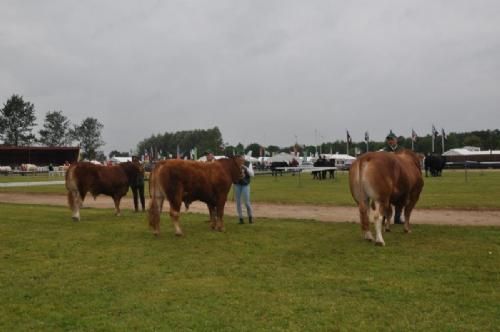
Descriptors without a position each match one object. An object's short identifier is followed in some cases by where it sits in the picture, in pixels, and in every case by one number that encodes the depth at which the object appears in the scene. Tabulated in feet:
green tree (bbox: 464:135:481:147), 375.25
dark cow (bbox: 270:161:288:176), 144.42
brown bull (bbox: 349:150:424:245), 31.63
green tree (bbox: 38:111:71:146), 375.25
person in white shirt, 43.39
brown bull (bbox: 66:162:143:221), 47.24
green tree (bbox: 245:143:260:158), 353.61
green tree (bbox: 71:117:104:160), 410.72
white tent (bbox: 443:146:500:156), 232.53
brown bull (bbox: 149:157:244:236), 36.42
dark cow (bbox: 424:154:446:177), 131.23
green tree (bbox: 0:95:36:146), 326.03
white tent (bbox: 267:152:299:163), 215.51
